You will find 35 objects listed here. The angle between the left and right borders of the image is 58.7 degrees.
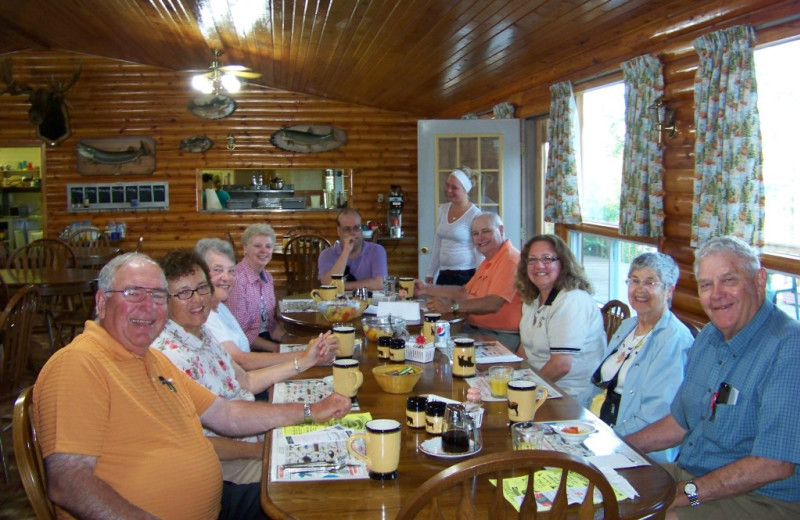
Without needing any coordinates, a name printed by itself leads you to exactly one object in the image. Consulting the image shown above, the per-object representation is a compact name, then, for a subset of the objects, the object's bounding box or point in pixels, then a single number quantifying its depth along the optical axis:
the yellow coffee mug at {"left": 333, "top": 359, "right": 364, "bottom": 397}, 2.15
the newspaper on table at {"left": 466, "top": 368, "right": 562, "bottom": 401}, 2.24
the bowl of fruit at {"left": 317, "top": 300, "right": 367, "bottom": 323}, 3.42
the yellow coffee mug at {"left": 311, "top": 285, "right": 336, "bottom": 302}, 3.80
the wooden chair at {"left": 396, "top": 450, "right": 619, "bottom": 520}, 1.17
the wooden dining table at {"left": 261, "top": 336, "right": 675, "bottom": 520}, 1.46
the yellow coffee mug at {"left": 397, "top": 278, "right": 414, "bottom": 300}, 3.98
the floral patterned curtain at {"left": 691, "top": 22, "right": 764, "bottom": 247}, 3.06
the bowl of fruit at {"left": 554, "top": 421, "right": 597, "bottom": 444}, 1.83
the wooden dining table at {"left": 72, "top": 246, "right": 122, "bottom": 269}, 6.41
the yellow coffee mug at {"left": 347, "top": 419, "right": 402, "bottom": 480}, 1.58
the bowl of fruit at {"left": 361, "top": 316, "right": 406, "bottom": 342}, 2.98
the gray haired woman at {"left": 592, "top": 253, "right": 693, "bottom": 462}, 2.28
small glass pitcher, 1.74
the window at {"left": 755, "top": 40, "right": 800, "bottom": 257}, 3.15
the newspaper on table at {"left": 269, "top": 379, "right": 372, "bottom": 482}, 1.63
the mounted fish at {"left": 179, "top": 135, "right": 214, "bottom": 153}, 8.59
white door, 5.91
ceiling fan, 6.31
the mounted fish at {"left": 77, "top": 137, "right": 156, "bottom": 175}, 8.52
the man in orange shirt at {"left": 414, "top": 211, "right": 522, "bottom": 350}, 3.73
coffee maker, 8.47
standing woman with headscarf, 5.05
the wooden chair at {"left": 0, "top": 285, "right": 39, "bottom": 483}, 3.33
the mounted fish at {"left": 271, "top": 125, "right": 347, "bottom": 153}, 8.64
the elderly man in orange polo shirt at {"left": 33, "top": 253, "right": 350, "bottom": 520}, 1.55
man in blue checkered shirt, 1.79
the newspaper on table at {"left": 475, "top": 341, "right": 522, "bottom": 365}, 2.71
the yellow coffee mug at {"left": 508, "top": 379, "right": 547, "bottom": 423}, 1.95
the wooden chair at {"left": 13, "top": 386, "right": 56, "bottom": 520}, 1.50
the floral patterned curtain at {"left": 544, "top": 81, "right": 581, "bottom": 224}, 4.89
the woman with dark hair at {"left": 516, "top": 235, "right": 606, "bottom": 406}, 2.78
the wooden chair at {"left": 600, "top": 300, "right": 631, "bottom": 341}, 3.23
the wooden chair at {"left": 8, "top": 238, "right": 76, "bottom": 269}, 6.18
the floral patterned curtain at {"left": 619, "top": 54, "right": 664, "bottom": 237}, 3.83
